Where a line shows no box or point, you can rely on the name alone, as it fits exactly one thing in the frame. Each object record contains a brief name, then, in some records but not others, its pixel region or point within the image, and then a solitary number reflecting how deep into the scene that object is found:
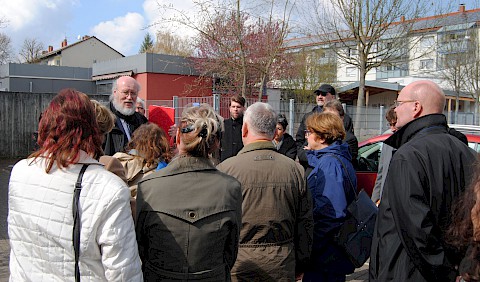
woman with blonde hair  2.13
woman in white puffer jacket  1.87
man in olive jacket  2.65
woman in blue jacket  3.03
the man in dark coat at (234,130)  5.71
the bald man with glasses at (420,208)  2.29
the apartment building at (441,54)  14.52
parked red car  5.38
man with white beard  3.88
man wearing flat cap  5.82
